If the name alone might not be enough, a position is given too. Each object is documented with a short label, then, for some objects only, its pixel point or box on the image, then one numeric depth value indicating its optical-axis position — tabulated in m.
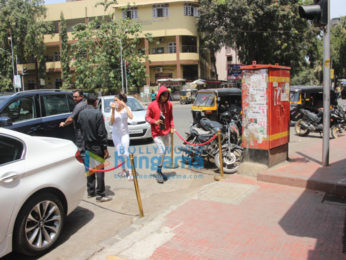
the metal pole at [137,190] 4.85
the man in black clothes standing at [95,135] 5.62
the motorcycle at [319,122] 11.78
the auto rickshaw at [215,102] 14.11
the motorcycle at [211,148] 7.43
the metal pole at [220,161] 6.79
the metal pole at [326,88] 6.44
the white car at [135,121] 10.69
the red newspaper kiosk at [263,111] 6.69
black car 7.30
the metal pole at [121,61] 32.55
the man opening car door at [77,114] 6.48
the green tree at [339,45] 49.56
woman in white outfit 6.88
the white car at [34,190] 3.48
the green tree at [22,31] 41.34
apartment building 40.00
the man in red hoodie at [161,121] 6.73
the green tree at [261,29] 31.36
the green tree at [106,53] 34.31
